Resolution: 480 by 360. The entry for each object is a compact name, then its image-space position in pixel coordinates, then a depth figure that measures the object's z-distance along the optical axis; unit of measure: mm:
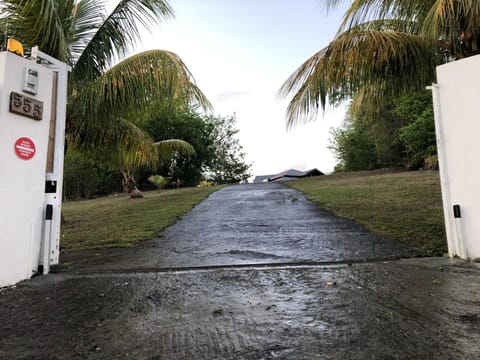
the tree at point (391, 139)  16453
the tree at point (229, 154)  38875
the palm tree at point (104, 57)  5684
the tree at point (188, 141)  25141
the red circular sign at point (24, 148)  3321
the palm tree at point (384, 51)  4492
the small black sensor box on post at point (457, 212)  3735
